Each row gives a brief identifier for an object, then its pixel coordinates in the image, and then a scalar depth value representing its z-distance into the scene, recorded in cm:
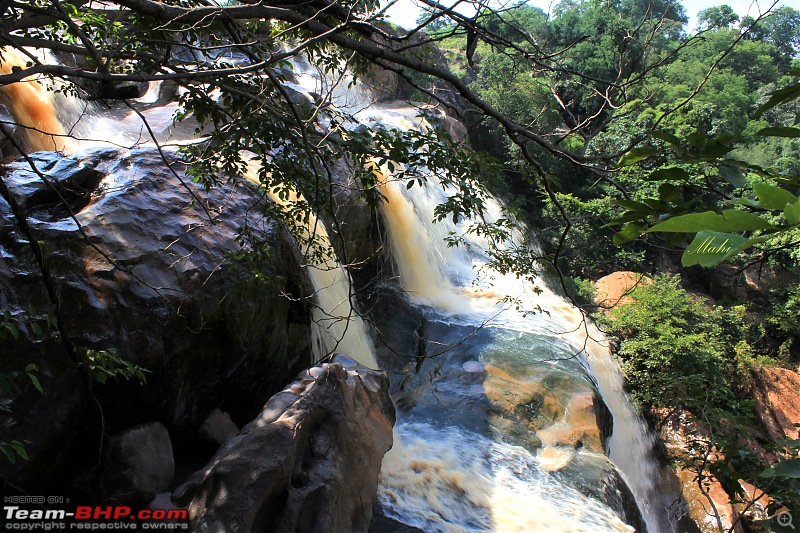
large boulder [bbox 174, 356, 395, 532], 345
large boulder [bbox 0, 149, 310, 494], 372
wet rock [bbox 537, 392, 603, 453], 625
